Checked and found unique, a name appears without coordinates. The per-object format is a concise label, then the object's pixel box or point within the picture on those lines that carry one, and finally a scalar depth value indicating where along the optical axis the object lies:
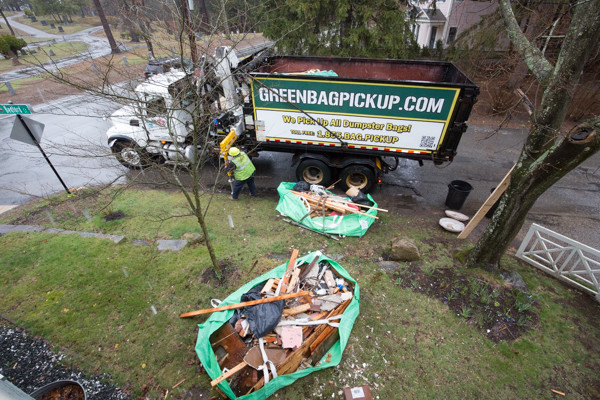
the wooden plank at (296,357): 3.53
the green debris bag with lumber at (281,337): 3.50
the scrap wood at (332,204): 6.44
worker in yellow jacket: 6.85
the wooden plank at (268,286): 4.53
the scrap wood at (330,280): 4.69
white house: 19.44
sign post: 5.77
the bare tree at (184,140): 6.01
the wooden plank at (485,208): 5.71
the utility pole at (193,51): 5.38
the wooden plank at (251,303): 4.16
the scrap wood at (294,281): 4.49
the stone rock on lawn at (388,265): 5.40
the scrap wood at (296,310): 4.20
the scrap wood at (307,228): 6.25
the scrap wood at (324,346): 3.82
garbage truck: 6.24
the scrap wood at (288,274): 4.51
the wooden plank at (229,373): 3.35
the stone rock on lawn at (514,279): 4.95
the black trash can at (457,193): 7.06
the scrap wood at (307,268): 4.79
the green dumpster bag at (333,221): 6.27
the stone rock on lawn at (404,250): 5.43
